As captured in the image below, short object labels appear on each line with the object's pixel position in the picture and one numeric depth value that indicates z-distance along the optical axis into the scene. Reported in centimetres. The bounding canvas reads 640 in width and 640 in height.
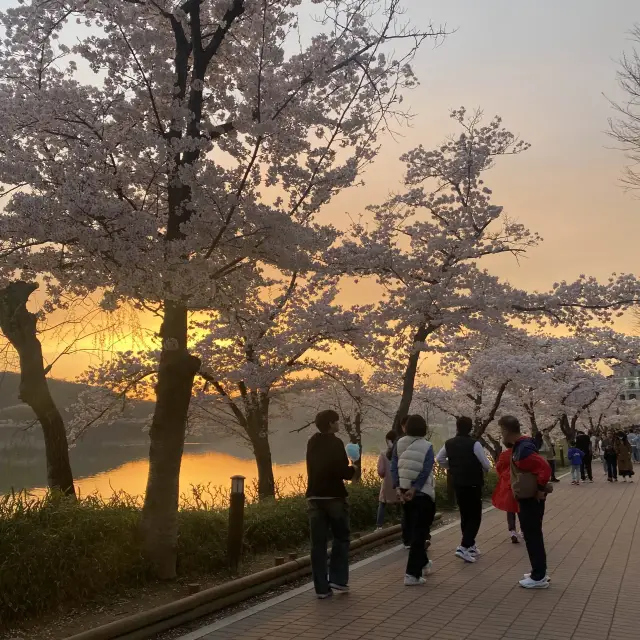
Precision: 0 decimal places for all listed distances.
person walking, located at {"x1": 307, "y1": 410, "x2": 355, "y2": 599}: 629
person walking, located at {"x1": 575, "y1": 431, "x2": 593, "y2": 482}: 2192
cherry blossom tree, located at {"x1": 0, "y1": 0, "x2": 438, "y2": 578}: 703
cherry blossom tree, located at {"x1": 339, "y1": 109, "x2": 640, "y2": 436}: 1548
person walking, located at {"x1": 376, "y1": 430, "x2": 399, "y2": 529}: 1019
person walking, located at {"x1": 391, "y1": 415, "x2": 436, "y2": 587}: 679
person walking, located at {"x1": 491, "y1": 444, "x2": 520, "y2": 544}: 775
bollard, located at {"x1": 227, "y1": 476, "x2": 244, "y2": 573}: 710
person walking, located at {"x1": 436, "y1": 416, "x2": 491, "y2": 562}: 816
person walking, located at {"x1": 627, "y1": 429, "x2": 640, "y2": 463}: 3580
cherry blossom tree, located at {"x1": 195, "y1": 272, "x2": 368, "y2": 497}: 1616
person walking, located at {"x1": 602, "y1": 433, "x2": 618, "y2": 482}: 2250
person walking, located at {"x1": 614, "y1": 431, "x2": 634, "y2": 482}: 2175
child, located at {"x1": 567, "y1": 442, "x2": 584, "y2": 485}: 2138
